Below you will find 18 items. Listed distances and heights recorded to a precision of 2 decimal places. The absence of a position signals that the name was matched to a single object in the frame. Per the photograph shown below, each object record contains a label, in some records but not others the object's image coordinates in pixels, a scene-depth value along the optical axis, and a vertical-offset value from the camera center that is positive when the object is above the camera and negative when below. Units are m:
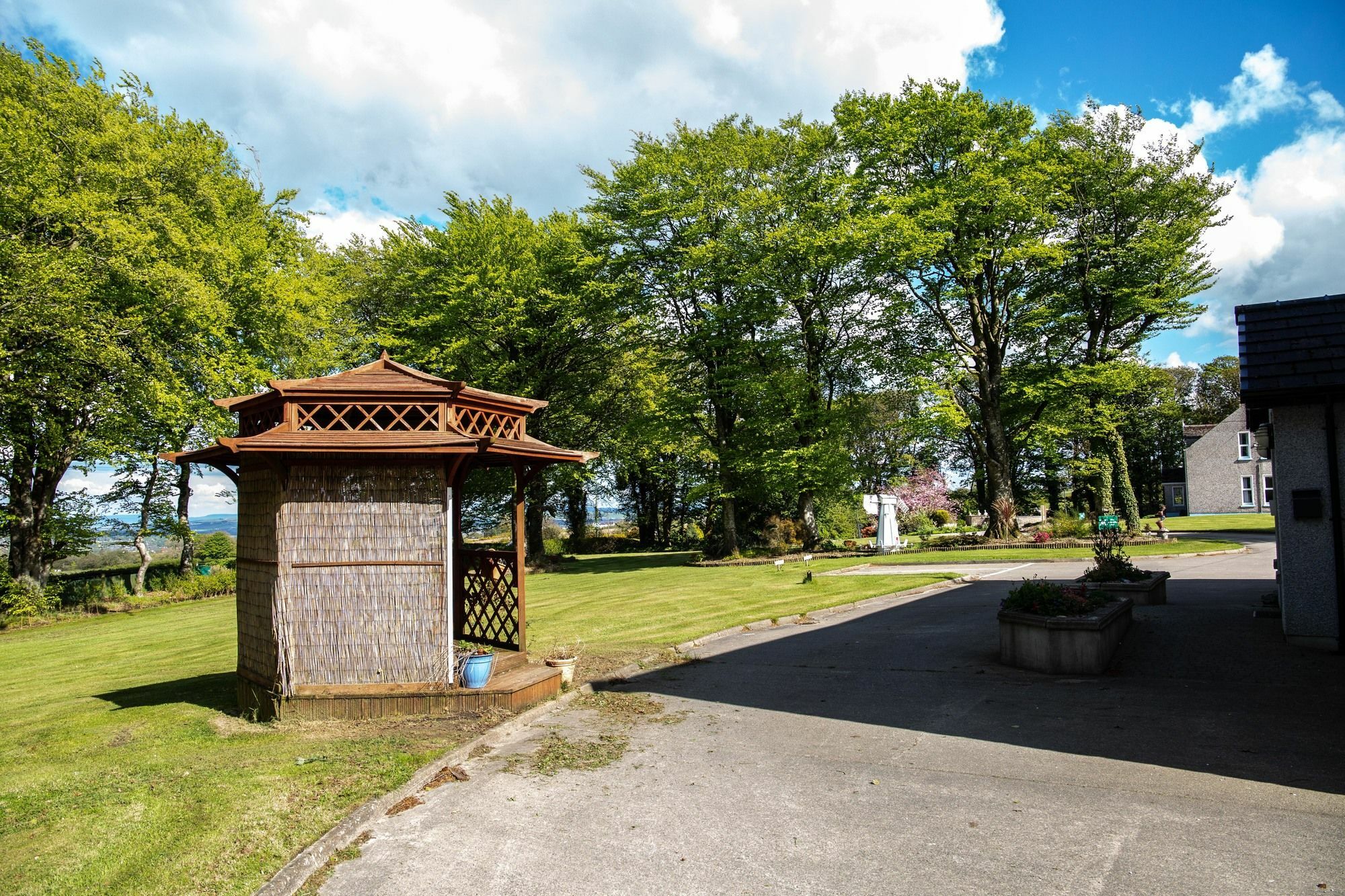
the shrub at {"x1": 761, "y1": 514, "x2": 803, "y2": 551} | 32.50 -1.77
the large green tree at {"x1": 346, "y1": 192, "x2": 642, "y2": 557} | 32.34 +8.21
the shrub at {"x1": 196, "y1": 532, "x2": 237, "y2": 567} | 32.25 -1.78
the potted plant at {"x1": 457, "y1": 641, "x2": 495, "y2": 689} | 9.40 -2.07
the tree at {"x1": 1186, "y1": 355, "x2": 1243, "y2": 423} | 60.44 +7.44
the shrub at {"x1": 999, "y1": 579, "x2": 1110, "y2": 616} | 10.36 -1.60
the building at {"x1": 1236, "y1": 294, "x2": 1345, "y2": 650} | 10.01 +0.50
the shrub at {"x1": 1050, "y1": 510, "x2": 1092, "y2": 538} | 28.02 -1.58
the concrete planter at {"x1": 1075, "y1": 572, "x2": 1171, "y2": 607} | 13.70 -1.91
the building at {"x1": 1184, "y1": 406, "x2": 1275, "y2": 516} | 48.34 +0.61
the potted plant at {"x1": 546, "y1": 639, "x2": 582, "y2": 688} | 10.43 -2.31
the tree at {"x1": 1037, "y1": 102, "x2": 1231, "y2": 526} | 29.69 +9.63
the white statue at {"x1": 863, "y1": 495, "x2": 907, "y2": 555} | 29.87 -1.08
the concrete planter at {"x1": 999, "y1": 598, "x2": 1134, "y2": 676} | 9.88 -2.10
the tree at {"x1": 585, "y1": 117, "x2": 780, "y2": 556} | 30.72 +9.85
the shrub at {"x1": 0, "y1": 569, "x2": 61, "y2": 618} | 23.22 -2.64
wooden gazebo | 9.11 -0.56
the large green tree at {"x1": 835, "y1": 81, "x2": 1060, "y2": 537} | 28.41 +10.33
